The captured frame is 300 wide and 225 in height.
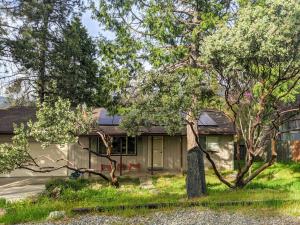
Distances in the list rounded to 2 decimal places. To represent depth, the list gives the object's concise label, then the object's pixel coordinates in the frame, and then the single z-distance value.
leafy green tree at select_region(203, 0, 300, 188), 5.76
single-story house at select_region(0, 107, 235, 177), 13.70
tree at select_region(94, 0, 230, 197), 7.26
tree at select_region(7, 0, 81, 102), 11.15
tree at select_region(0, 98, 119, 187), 7.93
